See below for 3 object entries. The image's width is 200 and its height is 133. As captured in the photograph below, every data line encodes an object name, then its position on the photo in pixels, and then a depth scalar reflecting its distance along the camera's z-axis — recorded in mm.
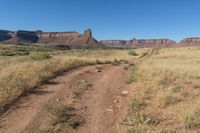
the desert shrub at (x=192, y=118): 4107
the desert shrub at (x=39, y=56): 16088
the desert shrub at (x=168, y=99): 5450
